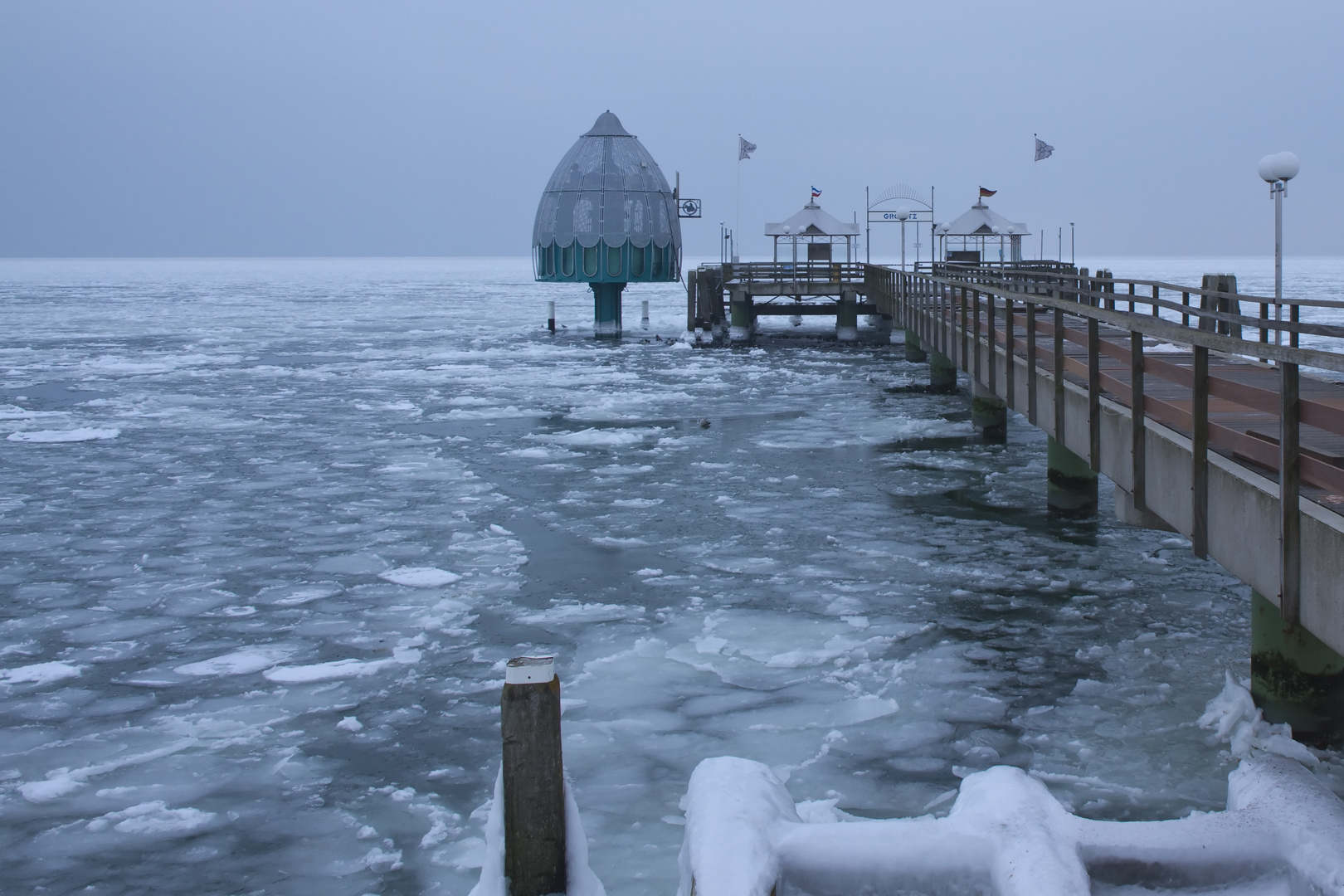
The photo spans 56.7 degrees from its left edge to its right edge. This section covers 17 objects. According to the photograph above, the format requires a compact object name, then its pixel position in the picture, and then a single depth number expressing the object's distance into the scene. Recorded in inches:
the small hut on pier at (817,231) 1750.7
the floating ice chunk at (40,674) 335.9
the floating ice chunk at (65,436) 770.8
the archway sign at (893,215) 1834.6
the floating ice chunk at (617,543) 487.8
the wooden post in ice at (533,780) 195.5
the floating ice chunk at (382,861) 235.0
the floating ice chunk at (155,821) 250.2
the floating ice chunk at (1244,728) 264.7
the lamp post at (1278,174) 608.1
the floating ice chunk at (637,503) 563.2
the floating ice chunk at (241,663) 343.0
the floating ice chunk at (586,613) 390.3
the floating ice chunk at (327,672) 336.8
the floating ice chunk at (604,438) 753.6
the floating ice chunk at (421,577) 430.9
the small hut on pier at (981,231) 1702.3
